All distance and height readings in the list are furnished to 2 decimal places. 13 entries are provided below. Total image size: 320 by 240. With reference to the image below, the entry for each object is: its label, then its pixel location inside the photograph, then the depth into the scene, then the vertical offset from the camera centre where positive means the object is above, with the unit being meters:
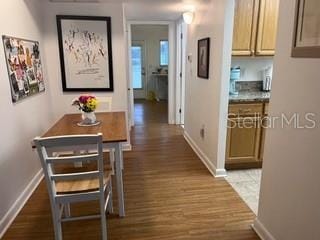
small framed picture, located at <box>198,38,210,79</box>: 3.21 +0.08
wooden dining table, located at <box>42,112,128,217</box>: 2.10 -0.61
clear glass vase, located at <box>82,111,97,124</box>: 2.60 -0.54
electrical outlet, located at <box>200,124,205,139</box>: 3.56 -0.95
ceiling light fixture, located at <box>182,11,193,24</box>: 3.83 +0.69
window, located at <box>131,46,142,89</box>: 8.58 -0.08
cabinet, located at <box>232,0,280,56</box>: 2.87 +0.41
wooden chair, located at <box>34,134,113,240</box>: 1.62 -0.84
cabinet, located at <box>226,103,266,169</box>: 3.02 -0.86
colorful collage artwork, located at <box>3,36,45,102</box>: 2.40 -0.03
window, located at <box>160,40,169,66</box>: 8.60 +0.37
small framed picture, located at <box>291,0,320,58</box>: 1.37 +0.19
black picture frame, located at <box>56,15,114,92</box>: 3.40 +0.08
